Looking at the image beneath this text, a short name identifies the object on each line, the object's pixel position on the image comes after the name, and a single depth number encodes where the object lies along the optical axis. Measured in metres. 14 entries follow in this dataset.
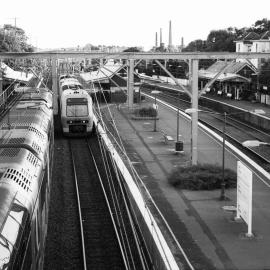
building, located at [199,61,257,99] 58.78
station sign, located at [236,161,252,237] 15.68
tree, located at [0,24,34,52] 53.98
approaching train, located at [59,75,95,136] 33.88
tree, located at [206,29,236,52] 89.50
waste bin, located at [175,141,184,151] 28.26
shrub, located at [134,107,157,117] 43.47
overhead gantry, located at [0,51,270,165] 23.92
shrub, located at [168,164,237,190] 21.11
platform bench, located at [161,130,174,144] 31.78
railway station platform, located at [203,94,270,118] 50.47
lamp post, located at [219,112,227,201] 19.40
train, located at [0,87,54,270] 8.48
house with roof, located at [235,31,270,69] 71.44
